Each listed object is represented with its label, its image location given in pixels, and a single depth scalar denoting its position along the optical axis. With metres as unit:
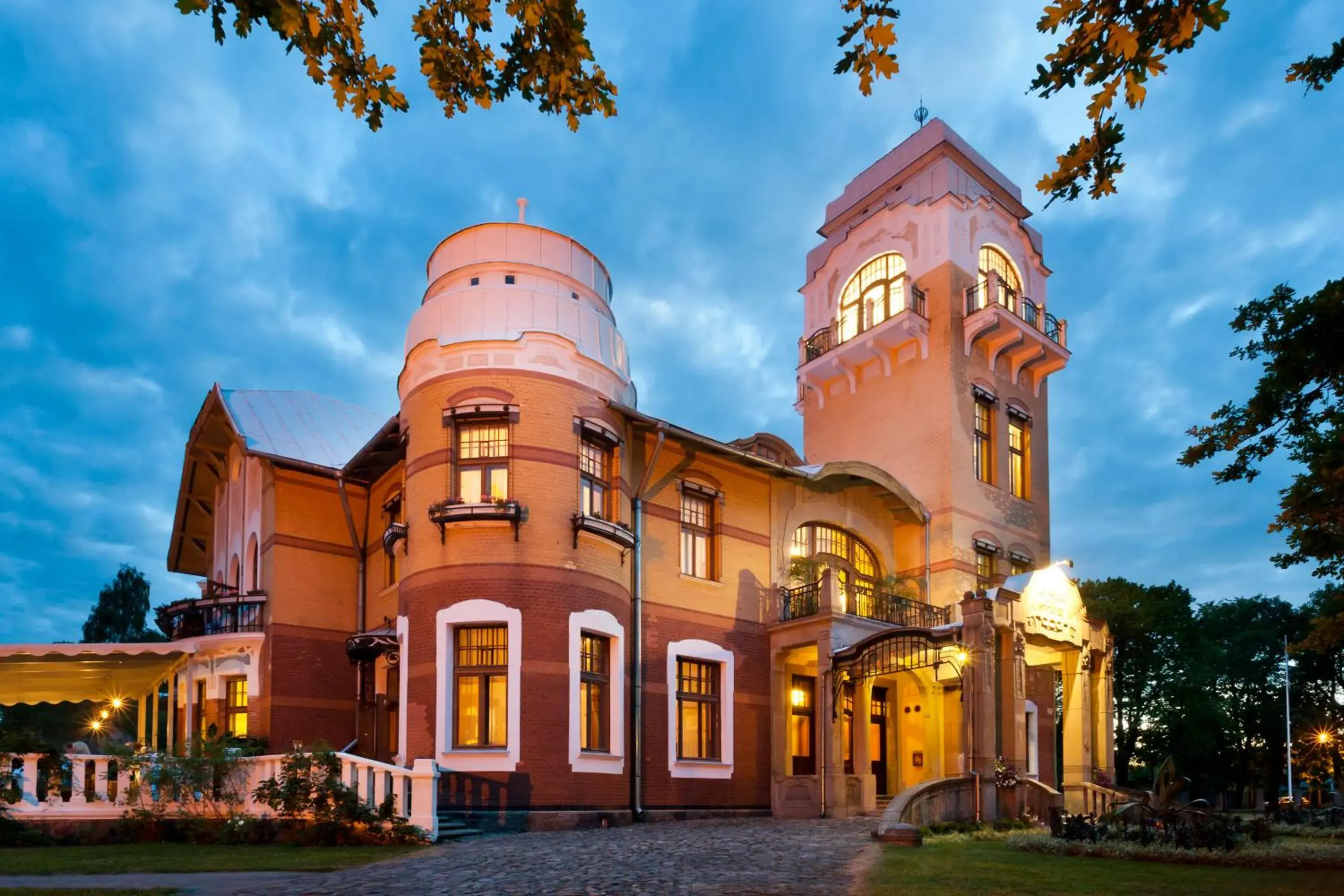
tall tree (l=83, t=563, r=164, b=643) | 52.09
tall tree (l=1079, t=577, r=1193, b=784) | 46.91
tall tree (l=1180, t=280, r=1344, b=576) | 12.39
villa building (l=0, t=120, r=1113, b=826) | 19.12
